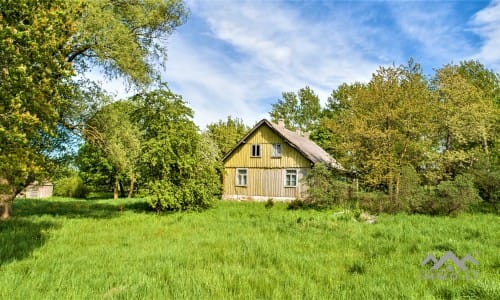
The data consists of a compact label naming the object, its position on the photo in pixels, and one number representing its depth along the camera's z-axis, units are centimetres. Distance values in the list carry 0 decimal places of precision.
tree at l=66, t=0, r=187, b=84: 1336
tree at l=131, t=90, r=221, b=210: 1841
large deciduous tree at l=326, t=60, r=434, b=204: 2073
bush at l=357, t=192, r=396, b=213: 1869
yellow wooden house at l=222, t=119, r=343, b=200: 2731
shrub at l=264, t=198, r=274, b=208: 2333
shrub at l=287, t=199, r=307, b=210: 2206
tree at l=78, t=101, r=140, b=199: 1508
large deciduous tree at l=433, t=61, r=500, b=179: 2394
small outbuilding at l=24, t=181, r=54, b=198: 3794
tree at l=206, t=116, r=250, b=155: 4225
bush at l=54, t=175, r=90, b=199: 3897
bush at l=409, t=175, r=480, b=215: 1755
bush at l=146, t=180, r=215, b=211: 1822
